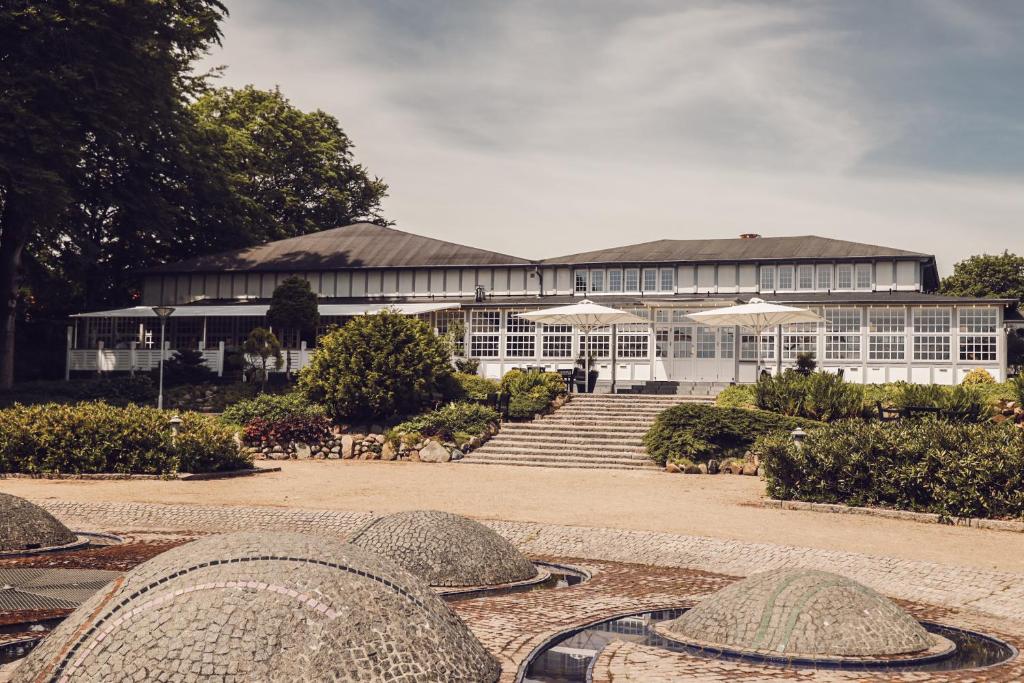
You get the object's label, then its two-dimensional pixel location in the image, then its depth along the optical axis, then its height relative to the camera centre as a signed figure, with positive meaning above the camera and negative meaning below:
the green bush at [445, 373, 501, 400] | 26.78 -0.48
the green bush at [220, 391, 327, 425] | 25.69 -1.03
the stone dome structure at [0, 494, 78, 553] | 9.94 -1.65
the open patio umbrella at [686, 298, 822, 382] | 27.41 +1.67
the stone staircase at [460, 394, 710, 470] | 22.47 -1.60
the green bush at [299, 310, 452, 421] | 25.44 +0.06
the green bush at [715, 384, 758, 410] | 24.61 -0.63
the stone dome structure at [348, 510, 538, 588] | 8.42 -1.56
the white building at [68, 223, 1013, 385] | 33.22 +2.73
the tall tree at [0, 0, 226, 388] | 28.75 +8.61
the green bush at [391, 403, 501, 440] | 24.22 -1.27
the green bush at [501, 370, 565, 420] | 26.07 -0.52
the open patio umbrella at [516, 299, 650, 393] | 30.17 +1.76
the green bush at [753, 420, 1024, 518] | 13.80 -1.39
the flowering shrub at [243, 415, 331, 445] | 23.56 -1.48
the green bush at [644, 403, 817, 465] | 21.17 -1.30
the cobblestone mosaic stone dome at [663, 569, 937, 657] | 6.21 -1.63
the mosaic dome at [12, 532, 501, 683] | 3.90 -1.06
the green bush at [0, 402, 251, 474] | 18.25 -1.42
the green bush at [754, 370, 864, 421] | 22.03 -0.52
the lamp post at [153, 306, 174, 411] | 28.69 +1.72
